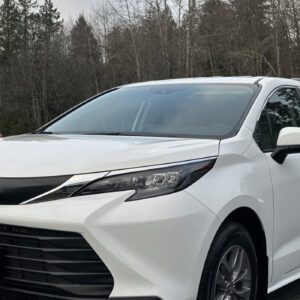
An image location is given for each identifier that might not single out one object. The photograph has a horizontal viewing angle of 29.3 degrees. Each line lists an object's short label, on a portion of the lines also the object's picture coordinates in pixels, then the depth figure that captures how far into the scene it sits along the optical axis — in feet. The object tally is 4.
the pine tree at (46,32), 185.98
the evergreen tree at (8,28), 207.82
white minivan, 9.26
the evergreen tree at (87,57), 185.88
